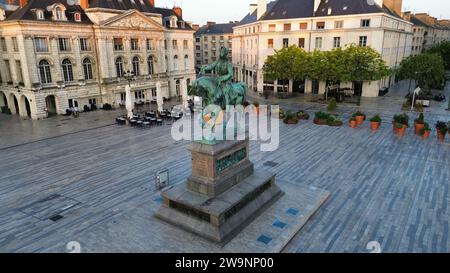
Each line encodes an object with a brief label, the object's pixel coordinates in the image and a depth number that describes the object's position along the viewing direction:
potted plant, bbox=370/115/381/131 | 29.01
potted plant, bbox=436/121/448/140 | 25.36
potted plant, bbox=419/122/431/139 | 26.28
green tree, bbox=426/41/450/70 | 65.75
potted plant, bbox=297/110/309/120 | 33.66
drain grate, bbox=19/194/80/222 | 14.76
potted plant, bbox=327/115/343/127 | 30.88
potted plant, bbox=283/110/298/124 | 31.92
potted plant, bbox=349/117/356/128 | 30.17
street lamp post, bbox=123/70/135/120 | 31.53
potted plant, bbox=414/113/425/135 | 27.30
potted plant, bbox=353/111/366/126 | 30.50
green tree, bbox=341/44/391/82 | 41.06
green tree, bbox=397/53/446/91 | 41.47
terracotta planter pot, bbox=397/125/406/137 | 27.08
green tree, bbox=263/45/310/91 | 45.03
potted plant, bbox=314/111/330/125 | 31.44
